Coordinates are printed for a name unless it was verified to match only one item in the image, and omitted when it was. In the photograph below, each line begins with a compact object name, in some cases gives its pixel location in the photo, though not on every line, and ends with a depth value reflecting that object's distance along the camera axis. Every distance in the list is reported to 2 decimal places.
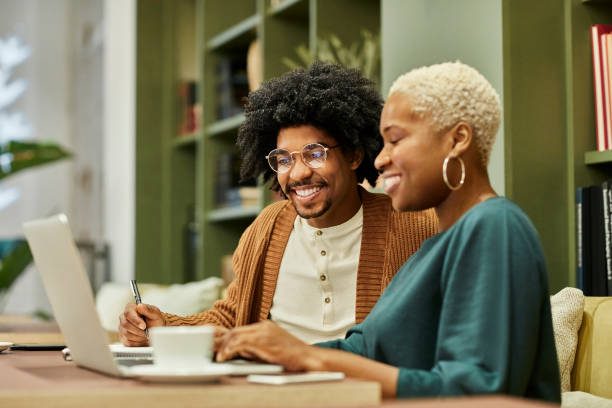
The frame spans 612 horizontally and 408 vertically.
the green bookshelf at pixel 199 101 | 3.71
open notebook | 1.33
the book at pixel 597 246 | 2.06
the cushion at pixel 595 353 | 1.75
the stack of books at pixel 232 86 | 4.21
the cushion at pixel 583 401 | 1.57
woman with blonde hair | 1.08
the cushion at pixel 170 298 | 3.28
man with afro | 1.90
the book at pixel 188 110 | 4.79
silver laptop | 1.07
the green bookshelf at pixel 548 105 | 2.16
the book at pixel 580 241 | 2.11
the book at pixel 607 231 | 2.04
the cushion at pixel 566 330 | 1.79
